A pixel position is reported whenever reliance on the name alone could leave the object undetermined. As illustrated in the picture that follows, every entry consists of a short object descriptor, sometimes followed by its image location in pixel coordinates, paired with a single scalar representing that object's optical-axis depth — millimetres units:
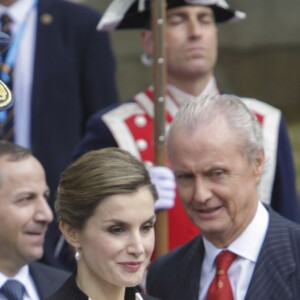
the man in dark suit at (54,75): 14430
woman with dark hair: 9086
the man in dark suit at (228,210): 10203
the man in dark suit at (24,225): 11492
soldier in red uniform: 13187
